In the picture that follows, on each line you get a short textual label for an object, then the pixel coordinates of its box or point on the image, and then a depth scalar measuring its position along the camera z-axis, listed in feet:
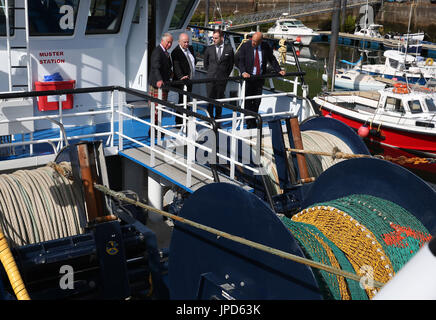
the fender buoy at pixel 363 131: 60.03
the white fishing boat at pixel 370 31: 167.85
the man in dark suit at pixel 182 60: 30.07
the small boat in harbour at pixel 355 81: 93.91
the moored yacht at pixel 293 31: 165.27
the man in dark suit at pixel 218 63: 31.27
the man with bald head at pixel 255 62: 30.91
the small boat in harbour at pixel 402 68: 89.71
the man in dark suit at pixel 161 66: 28.25
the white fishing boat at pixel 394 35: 140.76
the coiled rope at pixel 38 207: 17.94
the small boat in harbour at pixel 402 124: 57.11
